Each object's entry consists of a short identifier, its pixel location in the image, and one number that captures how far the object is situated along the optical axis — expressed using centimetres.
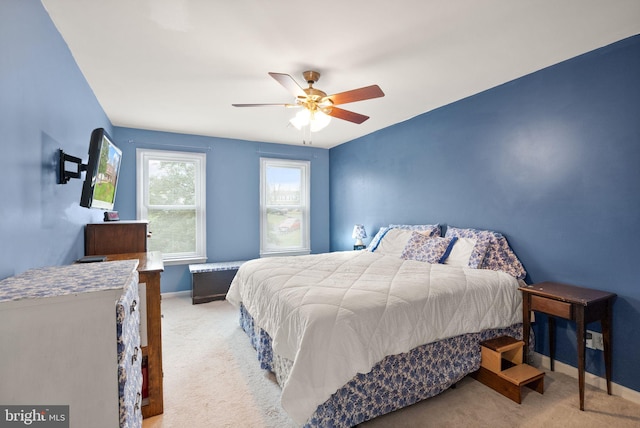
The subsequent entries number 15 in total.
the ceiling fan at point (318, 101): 224
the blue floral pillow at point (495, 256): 270
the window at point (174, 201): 435
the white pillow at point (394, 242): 359
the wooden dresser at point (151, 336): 186
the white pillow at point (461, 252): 290
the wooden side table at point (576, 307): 200
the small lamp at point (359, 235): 462
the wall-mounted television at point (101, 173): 193
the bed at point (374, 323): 166
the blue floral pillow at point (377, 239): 393
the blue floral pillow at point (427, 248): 303
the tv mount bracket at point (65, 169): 194
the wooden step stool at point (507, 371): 207
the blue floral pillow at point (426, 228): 345
